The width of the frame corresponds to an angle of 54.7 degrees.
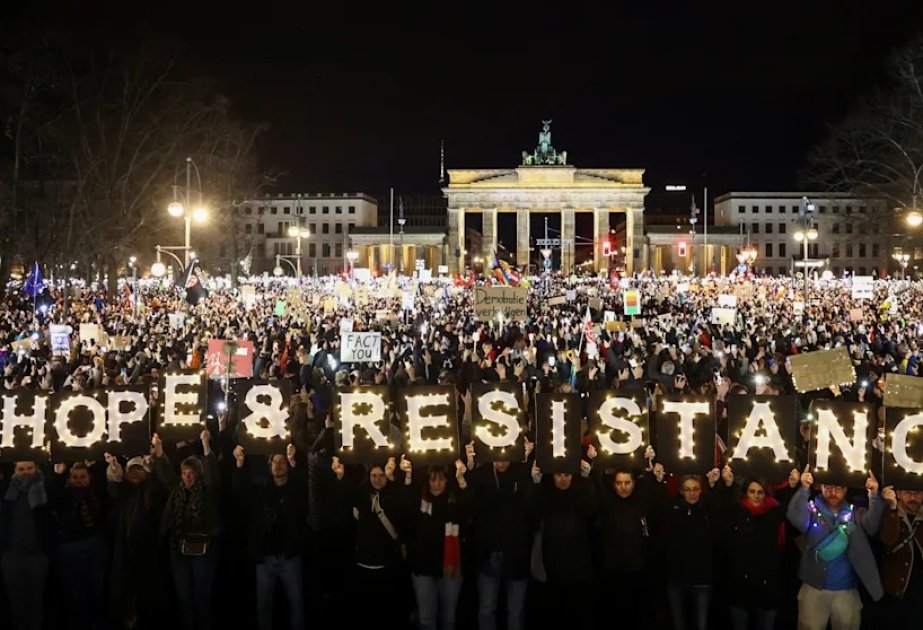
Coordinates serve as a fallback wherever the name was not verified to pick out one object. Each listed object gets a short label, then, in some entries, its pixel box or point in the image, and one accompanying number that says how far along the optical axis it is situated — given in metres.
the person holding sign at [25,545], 6.98
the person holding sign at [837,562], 6.35
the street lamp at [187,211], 23.37
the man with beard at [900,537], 6.60
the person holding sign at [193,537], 7.16
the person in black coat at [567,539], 6.90
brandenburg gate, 103.31
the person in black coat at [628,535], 6.92
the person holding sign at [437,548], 7.02
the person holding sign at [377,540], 7.24
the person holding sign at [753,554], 6.73
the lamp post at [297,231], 39.69
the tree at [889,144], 31.49
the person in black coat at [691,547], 6.80
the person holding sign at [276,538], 7.21
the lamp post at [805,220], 30.01
